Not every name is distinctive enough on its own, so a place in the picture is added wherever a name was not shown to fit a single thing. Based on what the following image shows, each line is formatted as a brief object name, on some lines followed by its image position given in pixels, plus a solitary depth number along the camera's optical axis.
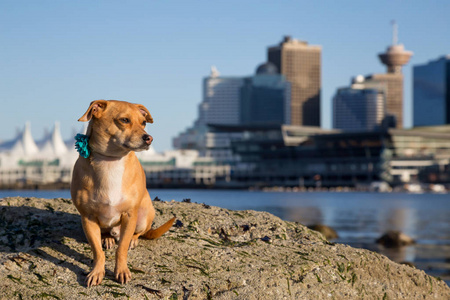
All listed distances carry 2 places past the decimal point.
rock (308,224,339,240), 24.13
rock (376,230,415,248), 24.08
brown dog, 5.55
